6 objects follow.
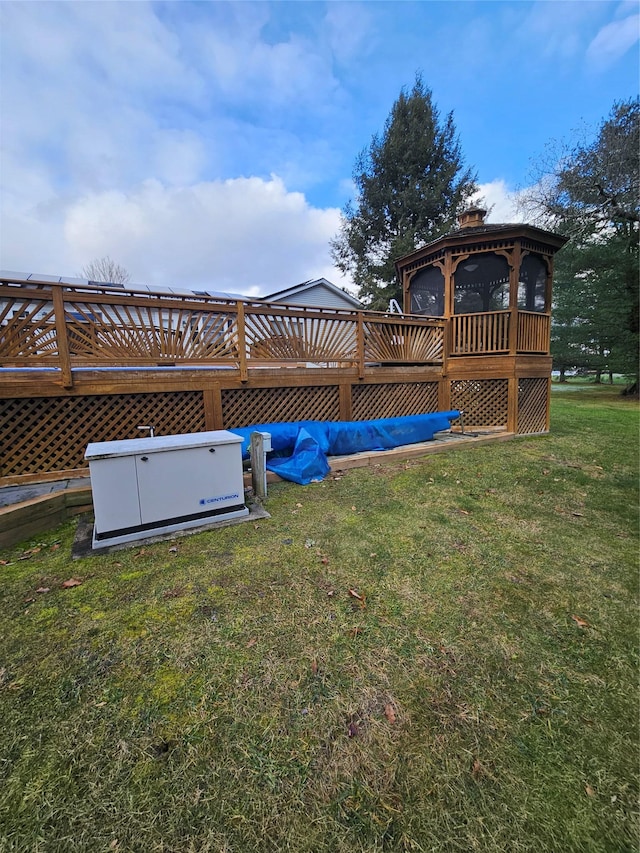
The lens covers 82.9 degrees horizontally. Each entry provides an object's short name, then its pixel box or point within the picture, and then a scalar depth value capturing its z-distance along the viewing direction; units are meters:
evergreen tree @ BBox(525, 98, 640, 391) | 14.40
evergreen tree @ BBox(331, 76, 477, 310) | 19.27
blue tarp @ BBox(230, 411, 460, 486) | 4.91
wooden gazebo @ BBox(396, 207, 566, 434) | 7.66
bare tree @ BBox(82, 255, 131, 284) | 25.58
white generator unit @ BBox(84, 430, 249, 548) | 3.03
